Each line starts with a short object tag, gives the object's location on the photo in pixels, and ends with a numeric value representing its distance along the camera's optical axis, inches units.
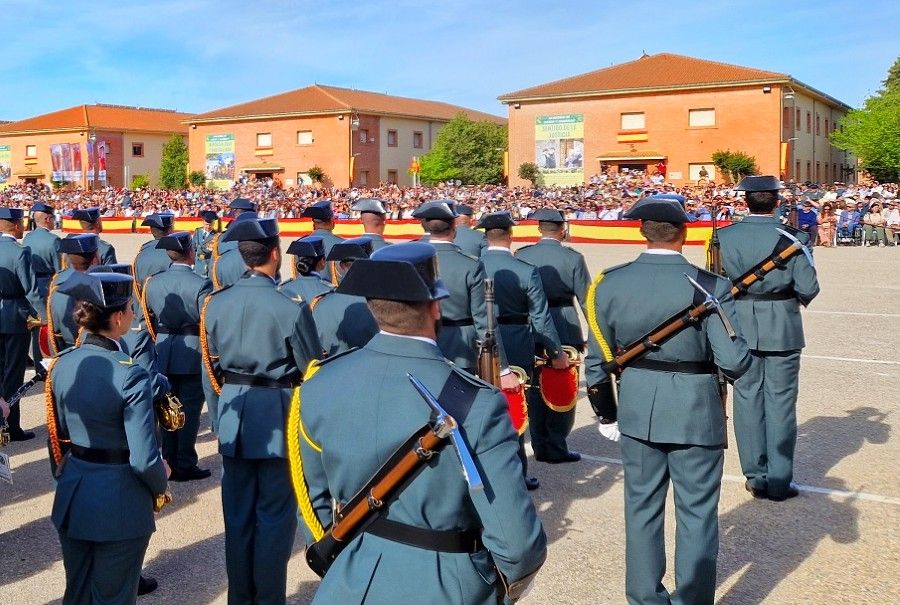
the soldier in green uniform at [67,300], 268.4
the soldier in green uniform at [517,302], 269.9
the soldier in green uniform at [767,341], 249.4
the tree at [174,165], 2847.0
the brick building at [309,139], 2527.1
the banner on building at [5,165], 3149.6
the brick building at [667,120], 1931.6
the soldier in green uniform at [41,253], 379.9
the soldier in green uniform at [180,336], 278.8
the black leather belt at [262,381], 192.2
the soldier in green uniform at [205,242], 503.0
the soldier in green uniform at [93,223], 388.2
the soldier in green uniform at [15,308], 331.9
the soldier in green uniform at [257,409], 185.5
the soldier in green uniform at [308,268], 272.4
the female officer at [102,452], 150.3
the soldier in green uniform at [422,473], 99.0
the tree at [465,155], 2549.2
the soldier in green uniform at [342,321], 245.0
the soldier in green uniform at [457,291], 253.6
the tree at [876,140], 2064.5
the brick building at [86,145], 2920.8
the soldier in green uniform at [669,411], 174.7
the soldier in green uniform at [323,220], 353.1
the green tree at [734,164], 1852.9
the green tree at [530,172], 2158.0
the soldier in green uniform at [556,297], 293.7
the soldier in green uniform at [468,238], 436.5
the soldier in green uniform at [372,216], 321.7
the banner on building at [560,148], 2151.8
